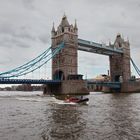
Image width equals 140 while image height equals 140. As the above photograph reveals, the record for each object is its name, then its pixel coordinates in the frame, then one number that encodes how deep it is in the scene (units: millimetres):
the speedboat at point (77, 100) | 41875
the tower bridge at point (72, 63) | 80938
